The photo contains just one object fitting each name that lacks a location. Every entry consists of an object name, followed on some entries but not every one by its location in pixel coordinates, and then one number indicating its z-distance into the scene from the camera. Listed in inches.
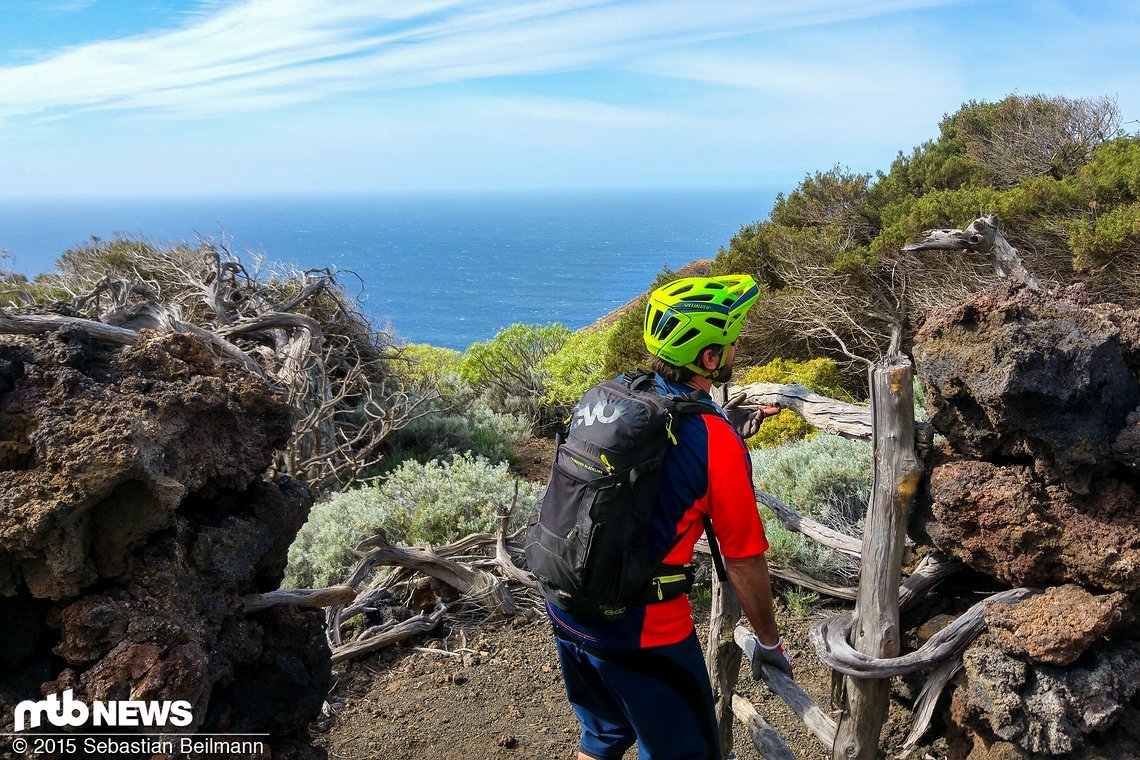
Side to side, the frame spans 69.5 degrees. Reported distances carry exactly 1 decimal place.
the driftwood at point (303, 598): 115.7
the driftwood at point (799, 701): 122.9
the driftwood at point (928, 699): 118.5
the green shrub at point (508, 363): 486.6
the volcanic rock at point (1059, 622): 103.6
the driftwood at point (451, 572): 203.2
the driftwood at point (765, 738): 129.3
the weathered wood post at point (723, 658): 134.6
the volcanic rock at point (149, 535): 94.0
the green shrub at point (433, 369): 455.5
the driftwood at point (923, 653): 114.4
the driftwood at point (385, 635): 183.0
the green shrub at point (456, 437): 394.9
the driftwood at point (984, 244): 124.8
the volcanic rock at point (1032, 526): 105.9
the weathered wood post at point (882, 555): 115.5
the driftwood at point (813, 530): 143.2
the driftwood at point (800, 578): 184.2
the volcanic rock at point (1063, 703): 105.3
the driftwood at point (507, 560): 210.2
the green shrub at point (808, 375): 331.3
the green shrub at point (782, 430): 303.8
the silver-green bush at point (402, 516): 227.5
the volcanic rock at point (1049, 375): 105.6
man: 96.5
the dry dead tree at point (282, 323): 315.3
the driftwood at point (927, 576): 126.1
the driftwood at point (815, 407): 130.9
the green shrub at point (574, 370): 431.2
